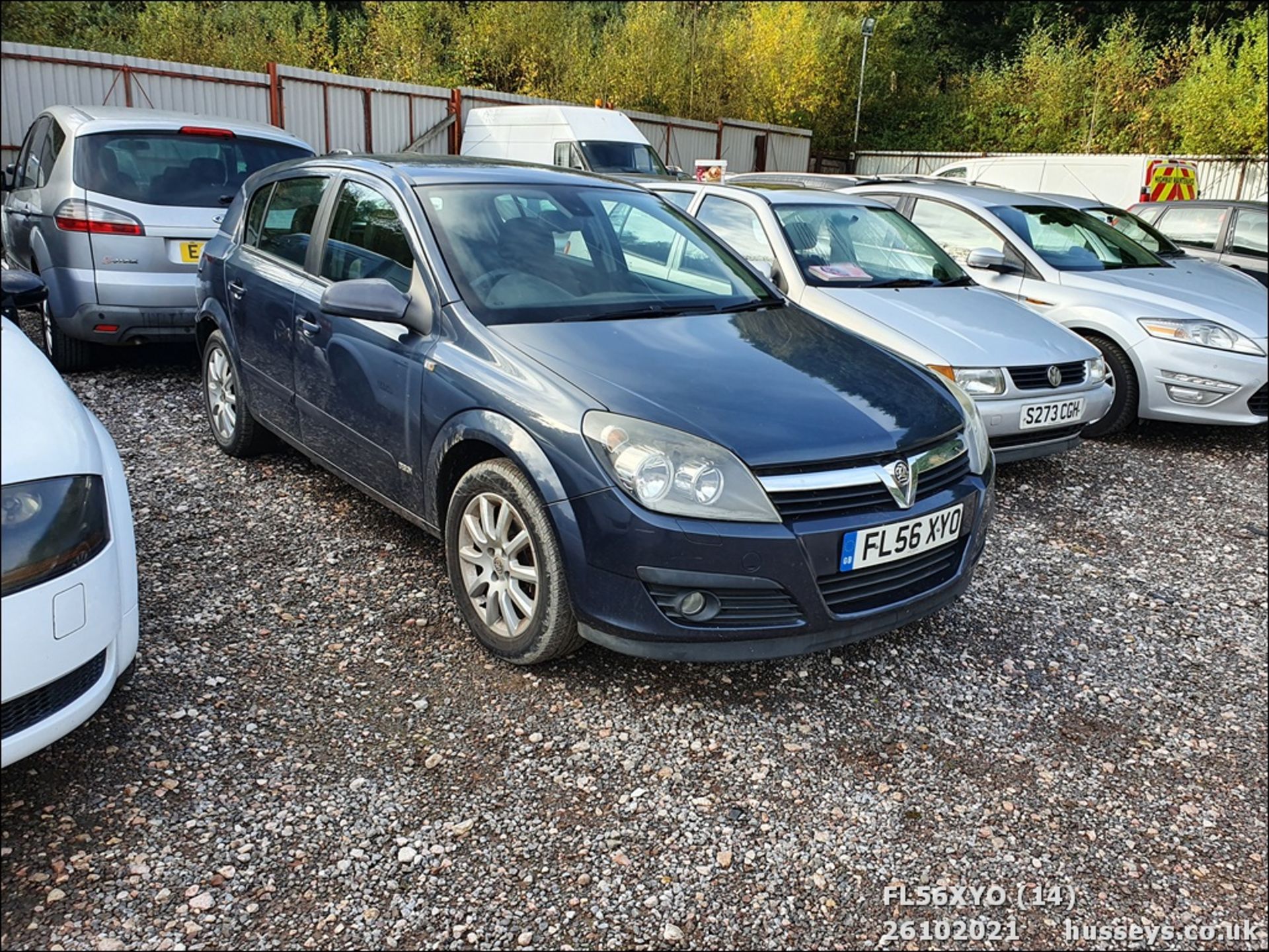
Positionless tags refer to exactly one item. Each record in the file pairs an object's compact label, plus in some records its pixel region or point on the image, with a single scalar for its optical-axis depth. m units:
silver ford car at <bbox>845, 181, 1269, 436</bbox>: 6.12
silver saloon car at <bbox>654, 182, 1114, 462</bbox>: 5.08
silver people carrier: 5.69
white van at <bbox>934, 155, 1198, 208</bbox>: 16.00
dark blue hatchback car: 2.78
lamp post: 22.23
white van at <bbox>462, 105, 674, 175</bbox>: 14.31
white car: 2.12
